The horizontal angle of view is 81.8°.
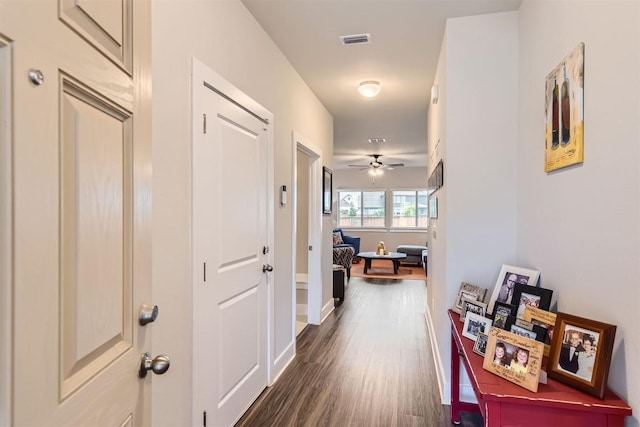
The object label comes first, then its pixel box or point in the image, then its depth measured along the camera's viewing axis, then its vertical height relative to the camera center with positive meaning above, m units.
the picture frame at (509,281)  1.92 -0.36
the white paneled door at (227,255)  1.81 -0.23
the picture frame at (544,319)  1.46 -0.44
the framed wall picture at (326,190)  4.46 +0.30
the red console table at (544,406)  1.18 -0.63
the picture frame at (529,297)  1.66 -0.39
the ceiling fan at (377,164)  8.07 +1.20
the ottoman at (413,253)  8.66 -0.92
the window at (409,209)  10.06 +0.16
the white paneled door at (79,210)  0.55 +0.01
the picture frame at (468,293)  2.15 -0.47
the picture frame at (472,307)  1.98 -0.51
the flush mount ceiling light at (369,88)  3.55 +1.23
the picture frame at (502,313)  1.69 -0.46
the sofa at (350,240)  9.48 -0.67
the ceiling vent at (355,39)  2.68 +1.29
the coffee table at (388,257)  7.66 -0.88
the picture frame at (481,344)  1.63 -0.58
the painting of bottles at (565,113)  1.47 +0.45
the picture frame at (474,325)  1.80 -0.55
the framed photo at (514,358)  1.29 -0.53
